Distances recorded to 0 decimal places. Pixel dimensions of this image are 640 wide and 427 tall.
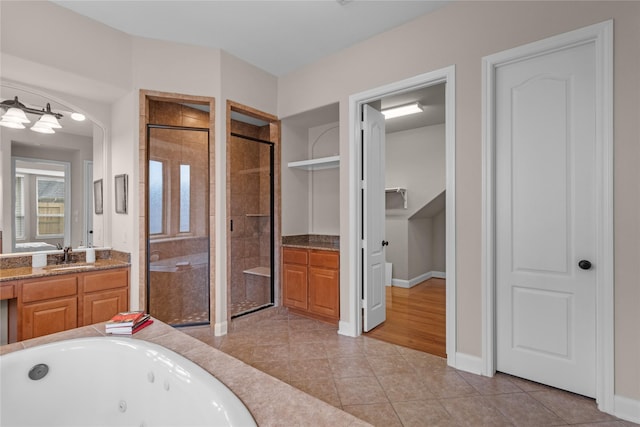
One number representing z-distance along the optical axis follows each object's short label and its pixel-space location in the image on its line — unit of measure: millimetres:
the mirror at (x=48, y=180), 2502
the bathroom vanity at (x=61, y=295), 2232
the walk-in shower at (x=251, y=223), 3580
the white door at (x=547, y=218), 1920
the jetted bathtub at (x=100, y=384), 1367
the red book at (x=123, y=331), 1768
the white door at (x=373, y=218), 3008
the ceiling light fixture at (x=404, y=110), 3707
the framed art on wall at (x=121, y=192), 2891
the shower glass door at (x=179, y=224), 3098
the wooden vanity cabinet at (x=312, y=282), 3209
